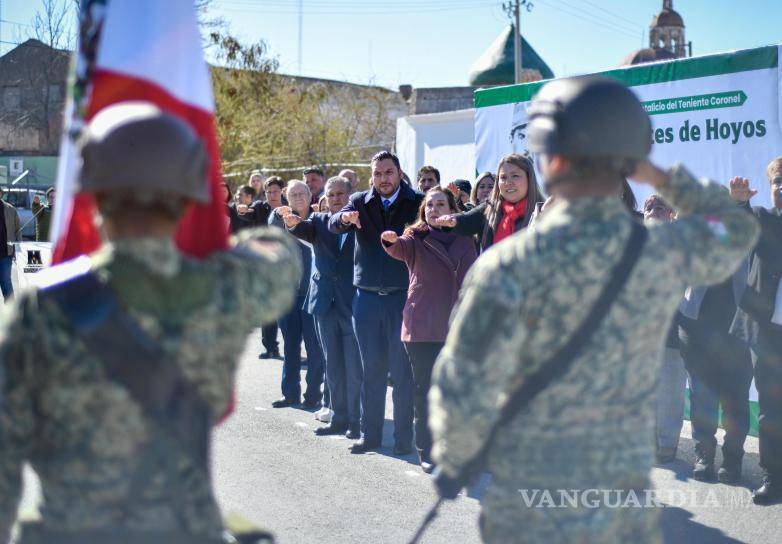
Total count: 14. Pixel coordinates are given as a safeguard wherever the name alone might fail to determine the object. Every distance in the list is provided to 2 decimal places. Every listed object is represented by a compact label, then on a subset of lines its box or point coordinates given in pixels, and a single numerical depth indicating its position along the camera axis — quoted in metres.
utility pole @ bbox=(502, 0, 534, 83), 33.22
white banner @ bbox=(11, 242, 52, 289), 15.54
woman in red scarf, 6.80
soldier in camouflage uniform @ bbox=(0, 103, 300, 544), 2.07
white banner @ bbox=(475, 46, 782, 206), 7.16
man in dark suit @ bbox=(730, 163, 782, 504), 5.95
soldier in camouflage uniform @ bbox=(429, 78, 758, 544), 2.44
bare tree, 23.03
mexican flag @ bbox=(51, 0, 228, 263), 2.58
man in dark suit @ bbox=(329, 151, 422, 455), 7.38
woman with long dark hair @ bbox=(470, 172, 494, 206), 8.97
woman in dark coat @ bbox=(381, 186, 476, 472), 6.84
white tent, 13.84
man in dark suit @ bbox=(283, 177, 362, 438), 8.06
